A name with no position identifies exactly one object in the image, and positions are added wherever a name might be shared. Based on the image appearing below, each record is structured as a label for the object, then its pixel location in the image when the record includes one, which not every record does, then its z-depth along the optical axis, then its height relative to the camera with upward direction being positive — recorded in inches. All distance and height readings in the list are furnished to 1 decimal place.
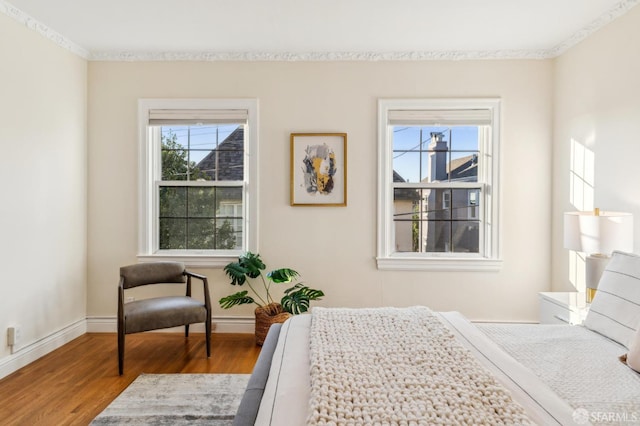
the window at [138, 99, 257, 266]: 148.9 +7.4
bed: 42.5 -21.8
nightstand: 97.1 -26.1
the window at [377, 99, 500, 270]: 144.4 +5.3
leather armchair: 113.2 -30.4
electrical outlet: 111.3 -37.1
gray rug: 87.3 -47.8
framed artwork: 143.4 +15.1
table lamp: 96.0 -6.7
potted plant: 129.6 -30.1
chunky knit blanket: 40.8 -21.5
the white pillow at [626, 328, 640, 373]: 57.2 -21.8
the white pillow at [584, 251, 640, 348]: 68.5 -17.3
